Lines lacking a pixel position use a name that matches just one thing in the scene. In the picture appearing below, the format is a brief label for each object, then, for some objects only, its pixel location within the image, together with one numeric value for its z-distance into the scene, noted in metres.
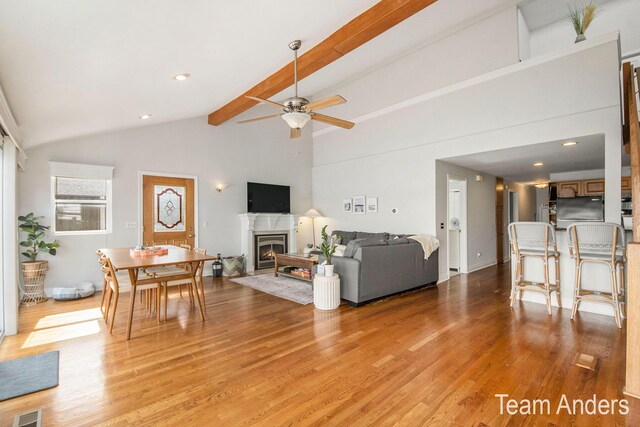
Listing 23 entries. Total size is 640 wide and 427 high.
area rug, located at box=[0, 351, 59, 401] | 2.22
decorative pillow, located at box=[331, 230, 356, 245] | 7.13
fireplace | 7.19
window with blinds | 4.99
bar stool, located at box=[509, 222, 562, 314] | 3.93
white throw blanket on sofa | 5.27
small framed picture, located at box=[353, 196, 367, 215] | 7.23
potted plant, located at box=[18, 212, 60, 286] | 4.42
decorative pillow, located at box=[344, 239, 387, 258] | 4.34
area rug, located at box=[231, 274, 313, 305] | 4.70
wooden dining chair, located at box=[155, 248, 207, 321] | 3.65
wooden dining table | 3.14
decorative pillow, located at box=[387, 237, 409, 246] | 4.87
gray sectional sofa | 4.23
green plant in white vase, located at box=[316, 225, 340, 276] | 4.12
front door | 5.84
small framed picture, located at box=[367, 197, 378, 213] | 6.95
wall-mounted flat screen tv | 7.11
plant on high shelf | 4.50
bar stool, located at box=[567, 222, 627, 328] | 3.41
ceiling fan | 3.33
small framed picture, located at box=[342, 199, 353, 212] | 7.53
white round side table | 4.06
